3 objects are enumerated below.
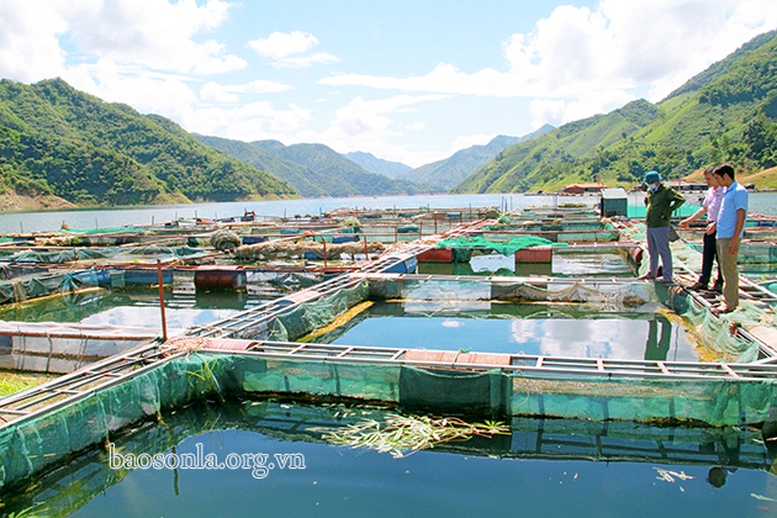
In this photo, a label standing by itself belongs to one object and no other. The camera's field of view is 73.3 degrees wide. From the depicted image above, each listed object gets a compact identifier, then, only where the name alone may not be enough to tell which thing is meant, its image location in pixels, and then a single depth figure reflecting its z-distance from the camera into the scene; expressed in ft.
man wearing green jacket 26.05
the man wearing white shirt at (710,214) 21.88
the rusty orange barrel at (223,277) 40.86
